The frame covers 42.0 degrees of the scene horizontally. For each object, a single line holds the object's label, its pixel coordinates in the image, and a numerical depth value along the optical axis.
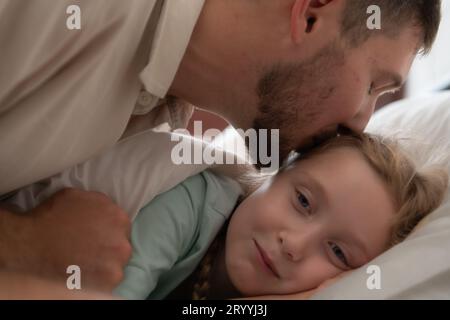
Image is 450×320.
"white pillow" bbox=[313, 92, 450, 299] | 0.75
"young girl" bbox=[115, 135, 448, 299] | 0.87
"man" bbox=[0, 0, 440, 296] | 0.84
